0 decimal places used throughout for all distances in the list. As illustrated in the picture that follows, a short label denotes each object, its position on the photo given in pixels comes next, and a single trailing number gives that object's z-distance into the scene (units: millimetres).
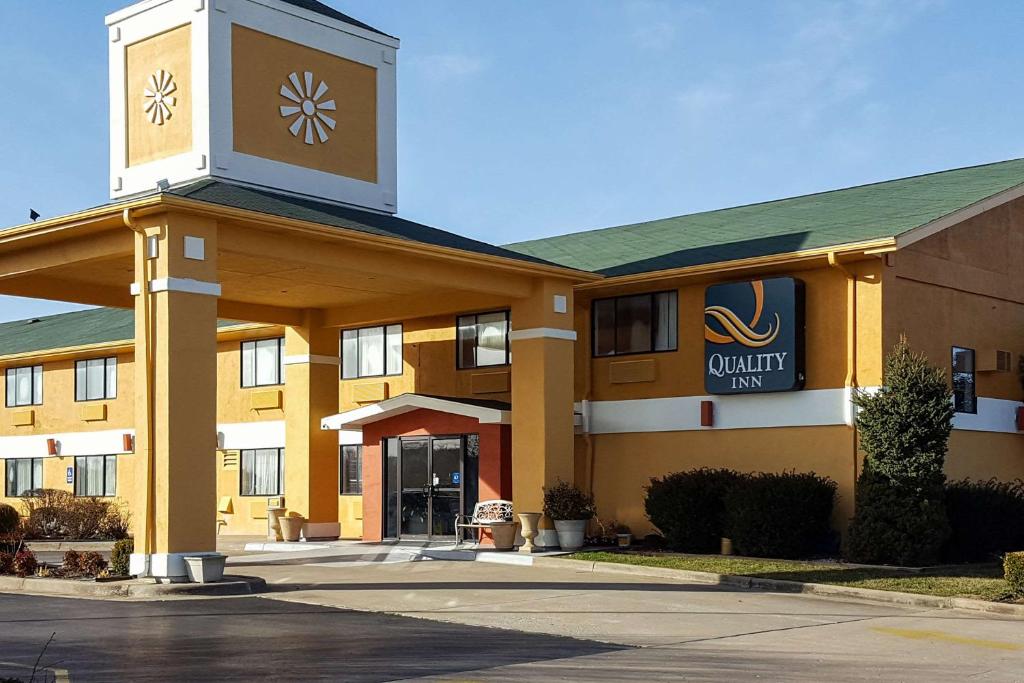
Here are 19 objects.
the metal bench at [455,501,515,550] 24172
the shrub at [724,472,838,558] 22062
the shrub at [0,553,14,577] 20078
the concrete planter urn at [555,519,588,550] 23703
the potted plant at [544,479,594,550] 23719
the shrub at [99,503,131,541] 33281
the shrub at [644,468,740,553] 23219
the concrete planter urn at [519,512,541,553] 23656
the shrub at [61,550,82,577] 19422
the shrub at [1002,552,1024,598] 16891
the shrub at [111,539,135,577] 18875
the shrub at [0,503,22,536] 29008
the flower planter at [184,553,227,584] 18141
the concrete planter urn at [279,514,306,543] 28297
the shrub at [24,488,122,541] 33656
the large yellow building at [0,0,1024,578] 19047
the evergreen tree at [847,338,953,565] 20750
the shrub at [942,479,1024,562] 22031
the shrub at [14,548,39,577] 19766
